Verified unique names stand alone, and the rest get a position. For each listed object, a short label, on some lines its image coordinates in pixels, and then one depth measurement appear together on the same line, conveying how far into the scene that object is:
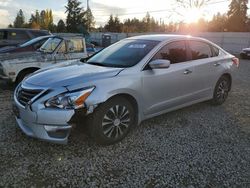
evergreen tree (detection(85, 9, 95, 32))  36.61
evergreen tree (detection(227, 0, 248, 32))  35.61
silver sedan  2.35
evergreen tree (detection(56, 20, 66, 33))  44.71
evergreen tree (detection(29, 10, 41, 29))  63.94
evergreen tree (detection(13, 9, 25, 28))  66.70
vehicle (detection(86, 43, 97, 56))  5.70
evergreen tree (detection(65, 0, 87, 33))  42.36
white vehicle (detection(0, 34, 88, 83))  4.56
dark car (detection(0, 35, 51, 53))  5.15
